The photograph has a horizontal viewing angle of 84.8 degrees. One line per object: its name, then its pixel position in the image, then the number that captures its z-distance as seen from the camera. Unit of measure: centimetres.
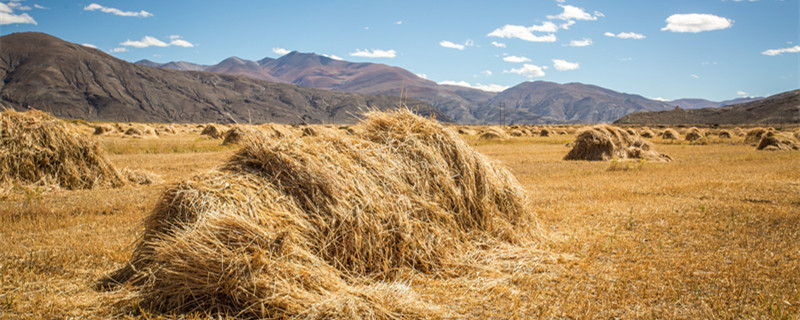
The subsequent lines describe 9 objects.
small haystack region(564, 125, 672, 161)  1789
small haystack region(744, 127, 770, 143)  2949
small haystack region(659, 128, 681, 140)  3526
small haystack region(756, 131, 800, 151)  2195
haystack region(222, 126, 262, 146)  2566
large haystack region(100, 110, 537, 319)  345
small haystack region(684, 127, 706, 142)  3281
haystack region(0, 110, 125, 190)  909
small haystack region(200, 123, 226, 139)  3284
